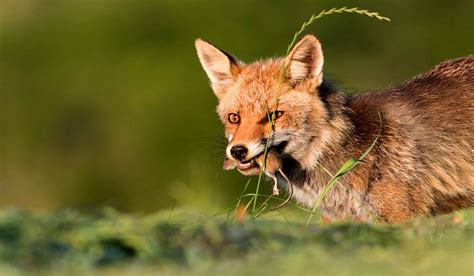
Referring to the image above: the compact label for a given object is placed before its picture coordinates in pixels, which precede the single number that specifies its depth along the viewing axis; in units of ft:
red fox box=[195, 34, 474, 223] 46.80
